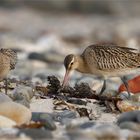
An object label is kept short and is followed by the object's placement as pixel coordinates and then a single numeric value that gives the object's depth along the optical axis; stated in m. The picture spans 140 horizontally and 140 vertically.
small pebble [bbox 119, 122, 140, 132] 13.60
